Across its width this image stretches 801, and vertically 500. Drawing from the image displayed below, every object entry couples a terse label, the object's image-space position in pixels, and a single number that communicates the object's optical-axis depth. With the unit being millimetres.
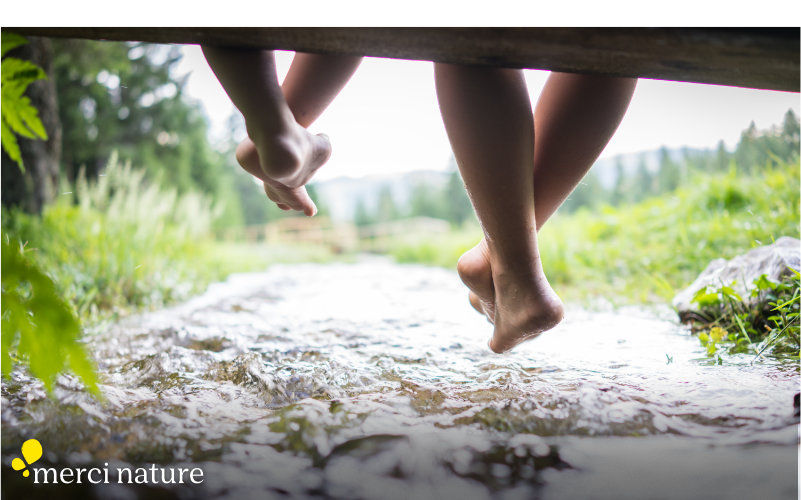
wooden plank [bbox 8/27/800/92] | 662
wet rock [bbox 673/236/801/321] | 1222
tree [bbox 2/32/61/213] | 2543
